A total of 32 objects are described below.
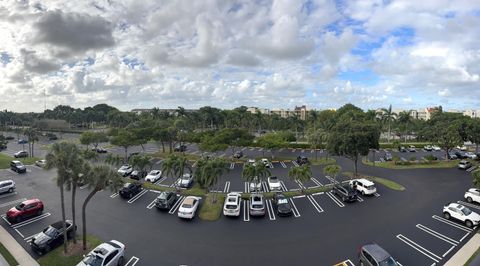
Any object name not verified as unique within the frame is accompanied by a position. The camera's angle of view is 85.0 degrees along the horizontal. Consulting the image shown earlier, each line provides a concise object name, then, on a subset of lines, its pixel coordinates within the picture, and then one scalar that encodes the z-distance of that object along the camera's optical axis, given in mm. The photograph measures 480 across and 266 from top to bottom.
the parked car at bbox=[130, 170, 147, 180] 37816
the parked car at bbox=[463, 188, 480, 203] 28375
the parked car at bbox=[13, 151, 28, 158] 55219
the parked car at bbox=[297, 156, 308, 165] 49500
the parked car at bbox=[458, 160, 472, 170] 43562
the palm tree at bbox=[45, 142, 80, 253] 18312
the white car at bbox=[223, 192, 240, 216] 25344
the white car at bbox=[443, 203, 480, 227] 22911
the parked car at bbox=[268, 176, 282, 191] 33700
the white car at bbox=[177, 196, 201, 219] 24953
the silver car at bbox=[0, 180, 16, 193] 31944
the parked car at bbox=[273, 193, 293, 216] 25719
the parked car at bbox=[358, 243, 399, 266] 16219
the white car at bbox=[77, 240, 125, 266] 16766
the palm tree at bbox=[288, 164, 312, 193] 30739
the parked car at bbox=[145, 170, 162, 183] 37219
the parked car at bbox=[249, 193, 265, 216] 25609
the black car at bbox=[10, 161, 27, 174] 42344
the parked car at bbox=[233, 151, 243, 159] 55484
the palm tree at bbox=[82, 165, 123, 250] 19188
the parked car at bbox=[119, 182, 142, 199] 30578
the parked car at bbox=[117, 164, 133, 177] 40506
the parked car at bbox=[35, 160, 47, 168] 46944
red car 24375
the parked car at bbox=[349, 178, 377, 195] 31109
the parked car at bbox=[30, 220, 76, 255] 19297
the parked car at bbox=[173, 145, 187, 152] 60631
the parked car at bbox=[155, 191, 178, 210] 26984
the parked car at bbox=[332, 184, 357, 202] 29141
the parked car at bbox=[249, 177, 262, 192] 31819
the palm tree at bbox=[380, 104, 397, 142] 81375
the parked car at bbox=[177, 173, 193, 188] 34725
